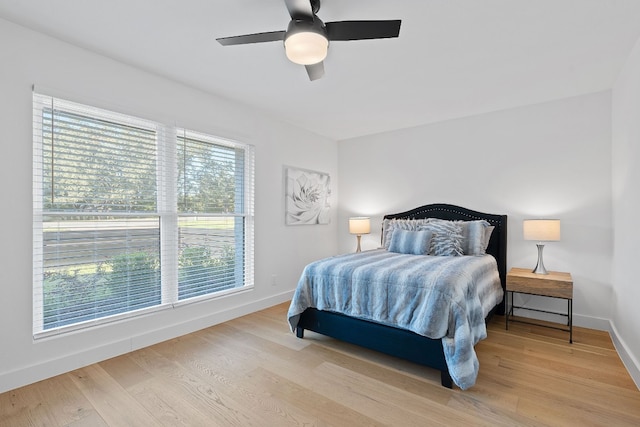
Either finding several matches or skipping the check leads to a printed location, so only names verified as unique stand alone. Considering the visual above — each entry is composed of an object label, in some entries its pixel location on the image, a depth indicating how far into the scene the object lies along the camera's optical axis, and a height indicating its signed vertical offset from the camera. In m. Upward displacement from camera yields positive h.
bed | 2.14 -0.88
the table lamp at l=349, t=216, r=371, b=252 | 4.68 -0.19
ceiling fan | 1.68 +1.05
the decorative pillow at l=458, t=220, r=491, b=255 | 3.54 -0.27
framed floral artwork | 4.36 +0.26
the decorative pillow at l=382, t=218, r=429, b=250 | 4.00 -0.16
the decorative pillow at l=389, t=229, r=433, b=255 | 3.55 -0.33
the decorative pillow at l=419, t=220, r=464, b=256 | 3.47 -0.29
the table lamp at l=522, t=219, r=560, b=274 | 3.15 -0.18
